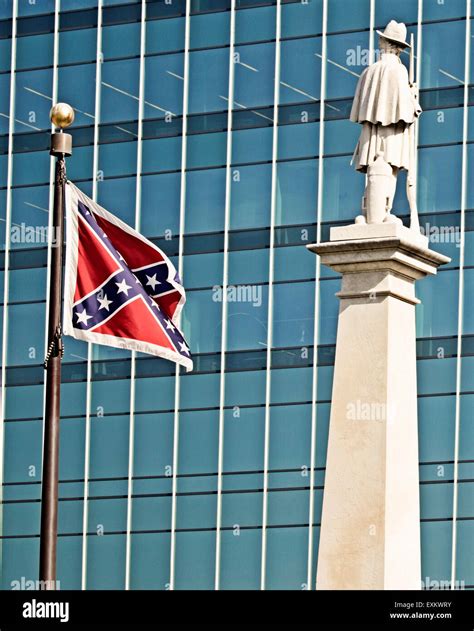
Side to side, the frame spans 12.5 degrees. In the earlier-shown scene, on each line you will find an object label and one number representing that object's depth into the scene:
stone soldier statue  28.06
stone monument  26.86
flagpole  22.89
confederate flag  24.62
